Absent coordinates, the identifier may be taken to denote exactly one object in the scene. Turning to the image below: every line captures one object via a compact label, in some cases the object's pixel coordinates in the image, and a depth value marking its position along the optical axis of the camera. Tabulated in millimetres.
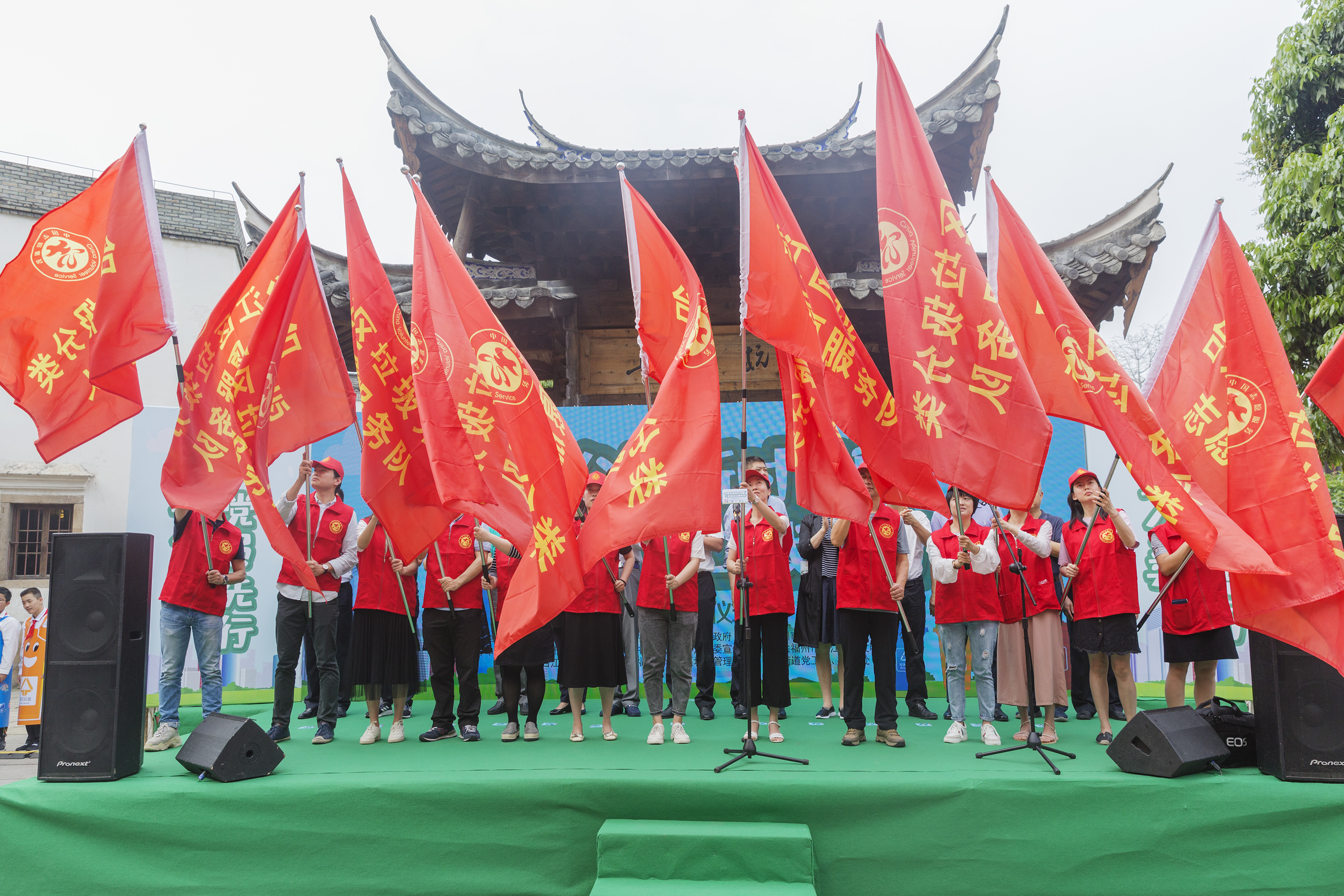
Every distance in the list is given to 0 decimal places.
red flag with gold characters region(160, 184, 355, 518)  4324
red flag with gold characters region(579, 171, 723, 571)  3963
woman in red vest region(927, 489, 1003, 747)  4848
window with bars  16312
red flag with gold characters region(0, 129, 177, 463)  4418
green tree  7887
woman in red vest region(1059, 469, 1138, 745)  4809
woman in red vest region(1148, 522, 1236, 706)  4695
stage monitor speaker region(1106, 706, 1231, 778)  3682
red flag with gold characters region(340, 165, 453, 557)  4773
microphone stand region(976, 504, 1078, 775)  4156
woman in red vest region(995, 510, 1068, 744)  5133
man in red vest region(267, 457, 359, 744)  5152
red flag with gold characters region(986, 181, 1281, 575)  3836
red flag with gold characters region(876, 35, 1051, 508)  3846
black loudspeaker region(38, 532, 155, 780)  3996
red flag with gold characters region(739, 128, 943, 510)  4348
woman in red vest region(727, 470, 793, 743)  5051
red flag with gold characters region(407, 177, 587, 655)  3949
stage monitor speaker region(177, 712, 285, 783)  3887
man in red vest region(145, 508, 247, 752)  4871
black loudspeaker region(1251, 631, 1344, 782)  3738
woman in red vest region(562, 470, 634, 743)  5207
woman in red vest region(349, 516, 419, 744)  5234
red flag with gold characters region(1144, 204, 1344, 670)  3846
